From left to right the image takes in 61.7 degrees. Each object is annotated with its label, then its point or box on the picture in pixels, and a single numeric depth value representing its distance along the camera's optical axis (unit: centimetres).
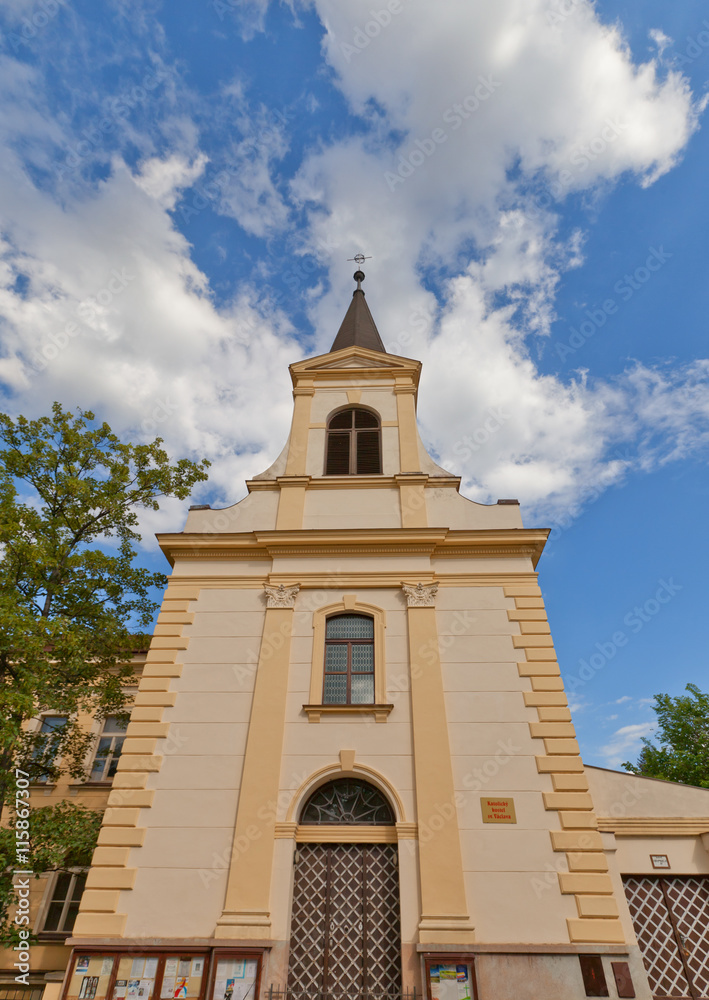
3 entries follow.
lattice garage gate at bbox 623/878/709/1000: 924
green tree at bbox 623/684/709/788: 2523
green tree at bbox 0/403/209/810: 1108
